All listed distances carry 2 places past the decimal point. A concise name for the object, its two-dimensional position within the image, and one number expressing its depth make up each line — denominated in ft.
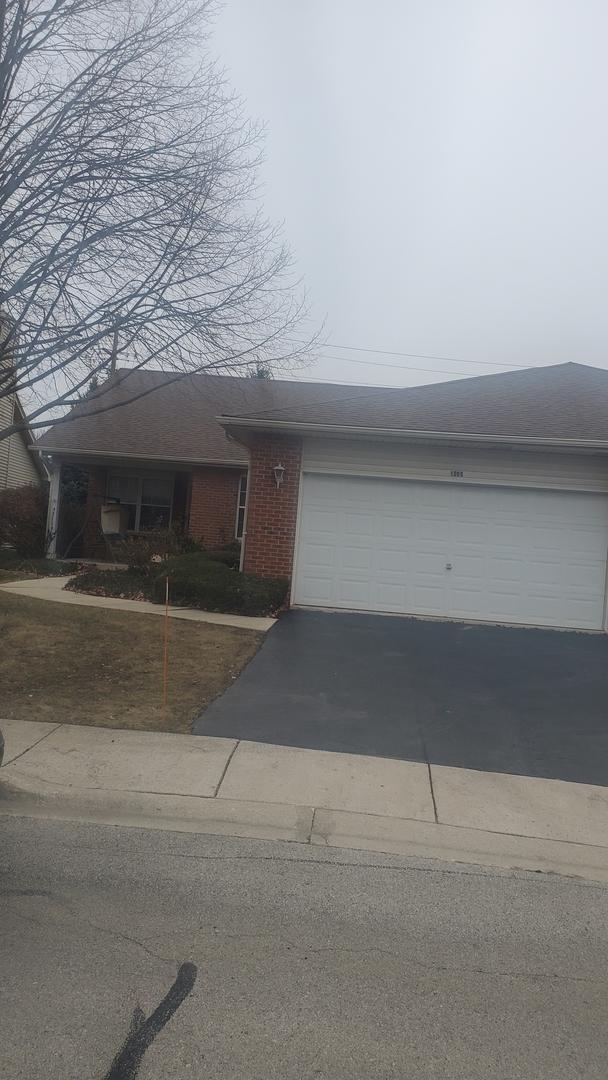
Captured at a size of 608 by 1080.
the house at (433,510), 42.24
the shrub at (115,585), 45.88
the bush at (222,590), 40.88
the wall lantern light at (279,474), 43.37
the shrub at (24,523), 62.49
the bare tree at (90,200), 25.94
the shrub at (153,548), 53.62
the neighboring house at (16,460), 80.53
